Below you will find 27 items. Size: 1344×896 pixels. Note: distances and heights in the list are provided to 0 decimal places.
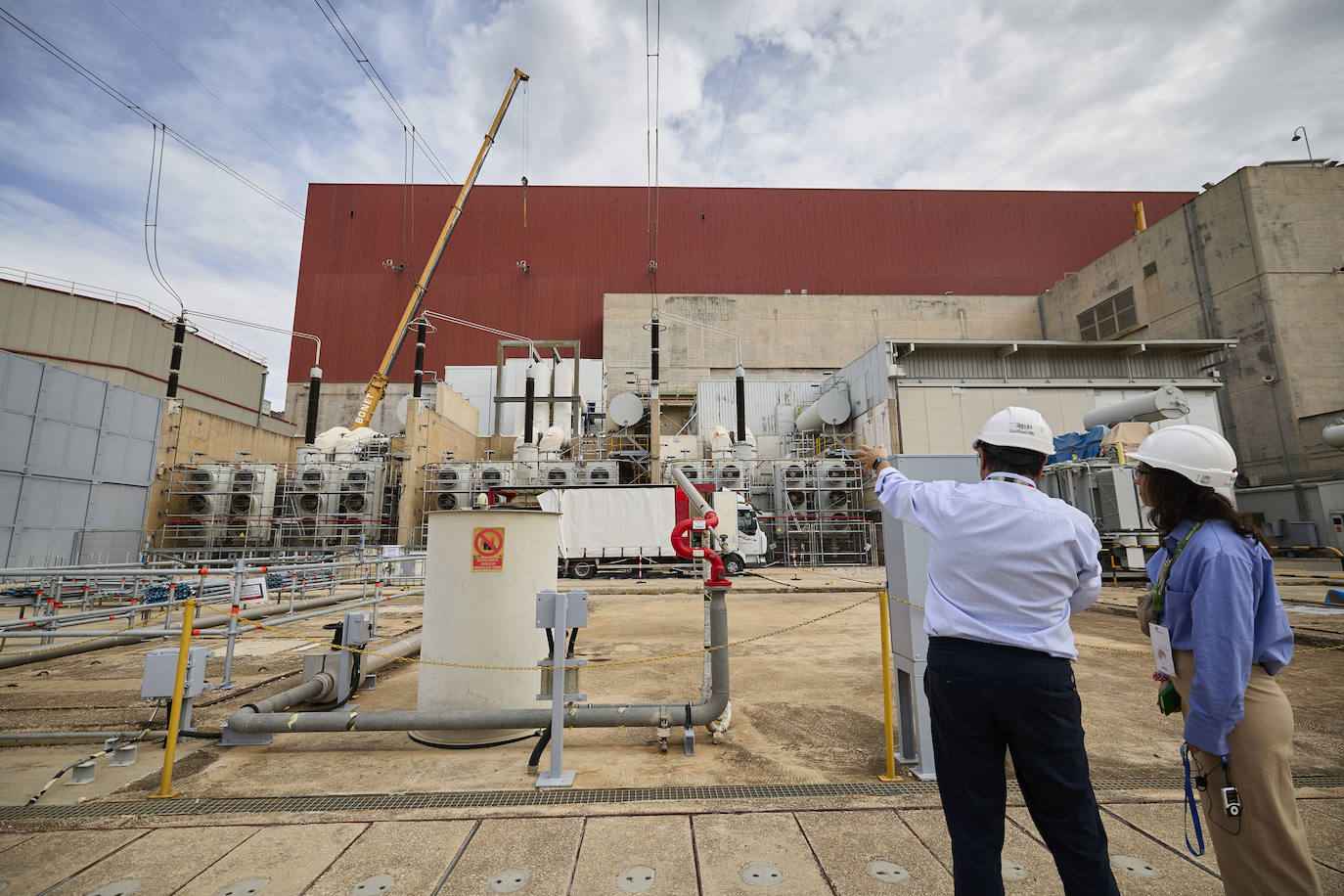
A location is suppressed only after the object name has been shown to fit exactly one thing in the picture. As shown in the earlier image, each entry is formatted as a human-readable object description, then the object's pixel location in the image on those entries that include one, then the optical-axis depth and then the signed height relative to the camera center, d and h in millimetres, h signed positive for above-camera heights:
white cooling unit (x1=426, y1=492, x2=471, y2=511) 24464 +1737
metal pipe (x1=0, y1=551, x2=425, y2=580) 5637 -298
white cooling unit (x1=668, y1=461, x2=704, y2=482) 23719 +2842
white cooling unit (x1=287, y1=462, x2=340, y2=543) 24906 +1866
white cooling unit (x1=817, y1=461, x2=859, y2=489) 24469 +2695
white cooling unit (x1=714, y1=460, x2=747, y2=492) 23483 +2543
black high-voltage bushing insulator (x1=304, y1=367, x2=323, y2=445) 29453 +7296
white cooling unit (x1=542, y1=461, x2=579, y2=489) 24594 +2803
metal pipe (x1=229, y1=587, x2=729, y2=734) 3900 -1245
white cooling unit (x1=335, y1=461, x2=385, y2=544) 24828 +1767
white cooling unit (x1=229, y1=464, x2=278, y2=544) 24094 +1717
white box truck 18359 +494
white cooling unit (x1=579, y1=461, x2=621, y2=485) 24266 +2826
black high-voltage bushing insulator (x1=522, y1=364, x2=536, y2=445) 27391 +6553
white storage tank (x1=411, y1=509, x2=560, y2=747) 4227 -557
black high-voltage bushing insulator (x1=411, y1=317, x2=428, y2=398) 27597 +9435
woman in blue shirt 1719 -467
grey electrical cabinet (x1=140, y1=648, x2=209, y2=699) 3758 -877
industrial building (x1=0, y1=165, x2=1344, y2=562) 22344 +10817
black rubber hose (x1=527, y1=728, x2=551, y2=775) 3680 -1438
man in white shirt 1751 -408
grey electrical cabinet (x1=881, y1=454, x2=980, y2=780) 3520 -435
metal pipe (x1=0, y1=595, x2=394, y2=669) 5912 -1240
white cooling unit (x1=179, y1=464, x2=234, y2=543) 23141 +1786
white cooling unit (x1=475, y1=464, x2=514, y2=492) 24281 +2760
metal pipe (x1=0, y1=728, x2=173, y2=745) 4191 -1445
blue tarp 17438 +2811
